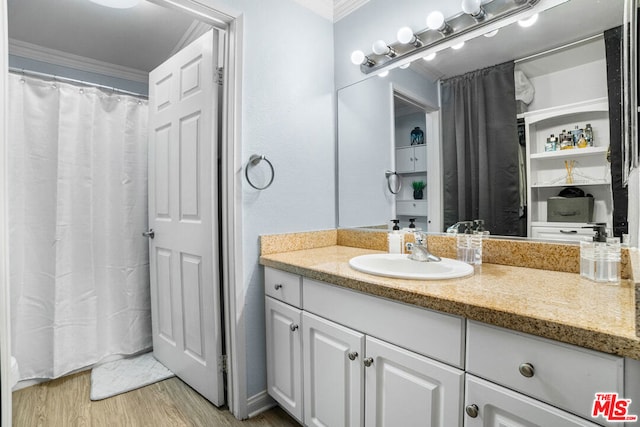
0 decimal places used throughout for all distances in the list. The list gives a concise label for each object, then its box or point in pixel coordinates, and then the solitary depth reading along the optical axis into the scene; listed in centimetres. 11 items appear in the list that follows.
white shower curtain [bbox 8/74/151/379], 194
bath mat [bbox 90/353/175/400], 189
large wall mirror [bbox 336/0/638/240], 117
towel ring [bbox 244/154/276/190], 162
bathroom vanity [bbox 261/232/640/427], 71
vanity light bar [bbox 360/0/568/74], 135
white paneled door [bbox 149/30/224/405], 169
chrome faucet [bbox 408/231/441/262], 138
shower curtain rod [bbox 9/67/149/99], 190
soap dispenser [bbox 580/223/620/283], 103
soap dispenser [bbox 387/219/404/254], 167
